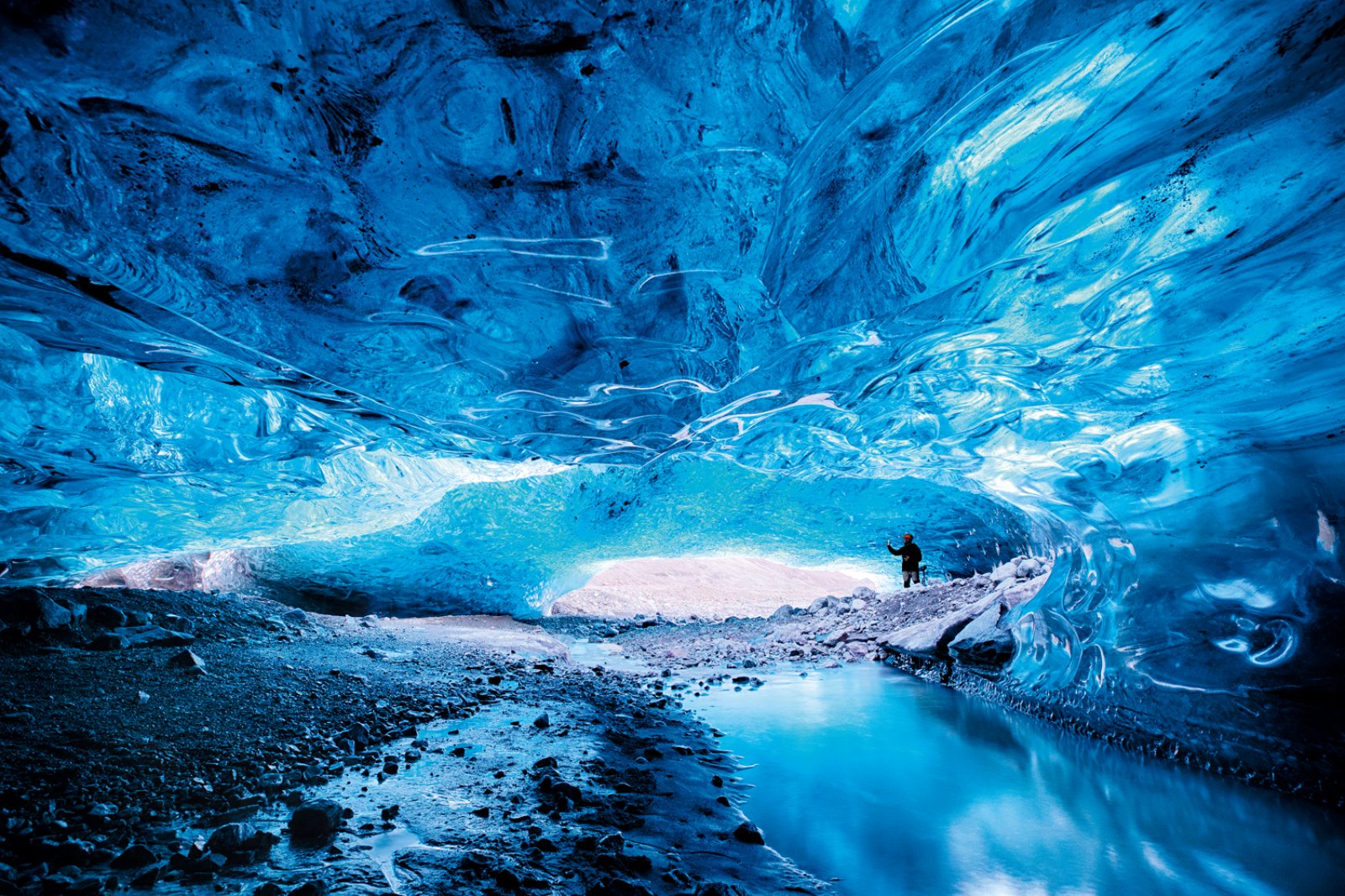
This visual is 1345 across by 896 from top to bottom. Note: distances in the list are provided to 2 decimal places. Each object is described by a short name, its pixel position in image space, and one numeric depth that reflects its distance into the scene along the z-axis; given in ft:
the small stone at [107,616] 15.90
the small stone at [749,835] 7.88
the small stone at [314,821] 6.84
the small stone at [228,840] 6.18
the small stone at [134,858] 5.87
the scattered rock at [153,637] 15.40
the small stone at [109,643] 14.48
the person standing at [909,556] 37.45
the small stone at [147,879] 5.55
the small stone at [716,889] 6.00
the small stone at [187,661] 13.35
